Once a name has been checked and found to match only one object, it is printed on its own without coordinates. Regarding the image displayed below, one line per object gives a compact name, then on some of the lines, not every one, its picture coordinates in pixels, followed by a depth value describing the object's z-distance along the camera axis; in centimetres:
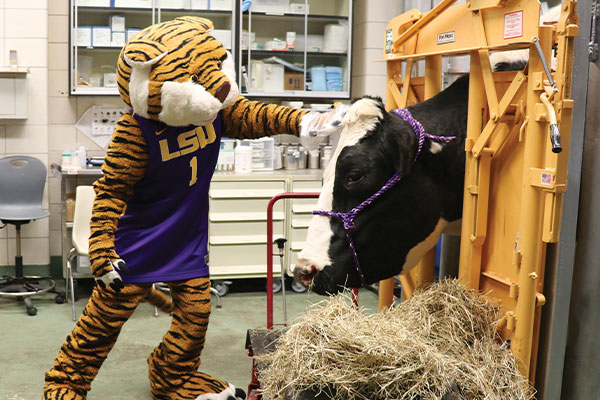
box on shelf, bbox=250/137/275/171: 573
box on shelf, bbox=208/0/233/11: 568
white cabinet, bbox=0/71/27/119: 541
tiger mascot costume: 287
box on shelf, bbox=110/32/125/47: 555
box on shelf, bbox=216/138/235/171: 567
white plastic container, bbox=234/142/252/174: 562
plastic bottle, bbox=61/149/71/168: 554
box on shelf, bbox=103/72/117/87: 568
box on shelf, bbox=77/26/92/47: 552
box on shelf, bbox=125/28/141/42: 559
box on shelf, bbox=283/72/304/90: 601
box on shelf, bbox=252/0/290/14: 584
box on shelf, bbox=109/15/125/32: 555
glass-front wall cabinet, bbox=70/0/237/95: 552
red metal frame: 313
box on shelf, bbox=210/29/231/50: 577
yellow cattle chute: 209
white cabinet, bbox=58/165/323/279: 536
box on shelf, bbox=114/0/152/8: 552
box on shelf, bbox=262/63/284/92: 593
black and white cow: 237
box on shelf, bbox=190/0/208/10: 567
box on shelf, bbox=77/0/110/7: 548
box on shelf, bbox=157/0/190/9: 560
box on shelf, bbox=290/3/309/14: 590
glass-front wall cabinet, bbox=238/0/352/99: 587
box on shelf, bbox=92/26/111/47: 554
